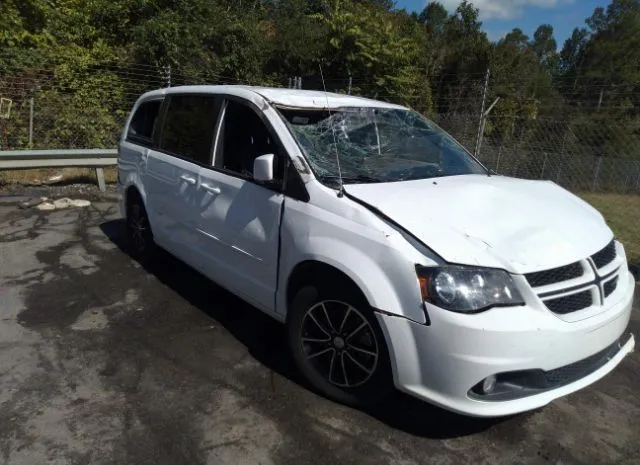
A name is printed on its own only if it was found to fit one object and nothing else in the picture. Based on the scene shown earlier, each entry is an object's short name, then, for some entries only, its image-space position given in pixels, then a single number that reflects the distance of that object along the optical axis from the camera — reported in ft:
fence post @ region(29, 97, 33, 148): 32.35
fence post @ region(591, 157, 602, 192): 45.56
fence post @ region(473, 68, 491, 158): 28.45
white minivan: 8.20
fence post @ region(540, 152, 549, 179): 40.78
